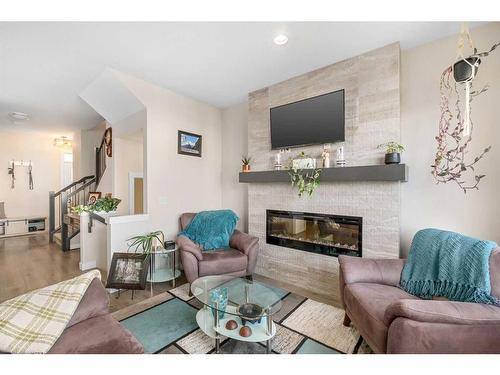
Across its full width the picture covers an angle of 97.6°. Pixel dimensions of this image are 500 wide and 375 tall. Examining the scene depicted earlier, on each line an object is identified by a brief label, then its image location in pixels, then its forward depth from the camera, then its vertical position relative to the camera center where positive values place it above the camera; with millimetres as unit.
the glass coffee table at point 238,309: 1490 -896
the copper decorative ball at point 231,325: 1528 -987
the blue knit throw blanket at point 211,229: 2832 -586
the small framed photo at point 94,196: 4250 -211
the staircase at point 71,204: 4133 -402
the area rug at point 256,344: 1593 -1196
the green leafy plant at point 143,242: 2582 -713
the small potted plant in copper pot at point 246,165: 3242 +303
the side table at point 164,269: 2598 -1100
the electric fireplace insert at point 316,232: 2410 -581
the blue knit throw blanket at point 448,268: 1443 -603
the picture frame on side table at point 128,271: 2311 -937
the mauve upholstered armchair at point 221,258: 2393 -837
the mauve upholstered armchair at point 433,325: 1131 -765
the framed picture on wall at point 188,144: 3301 +649
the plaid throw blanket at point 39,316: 1014 -665
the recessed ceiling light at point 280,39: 2021 +1372
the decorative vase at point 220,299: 1575 -863
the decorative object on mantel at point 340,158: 2423 +298
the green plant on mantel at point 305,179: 2529 +73
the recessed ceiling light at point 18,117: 3963 +1299
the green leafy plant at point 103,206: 3217 -307
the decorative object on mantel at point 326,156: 2506 +335
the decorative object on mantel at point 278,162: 2932 +303
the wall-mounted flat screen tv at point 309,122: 2500 +785
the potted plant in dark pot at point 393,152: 2061 +312
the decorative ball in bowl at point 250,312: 1470 -889
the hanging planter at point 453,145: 1908 +363
